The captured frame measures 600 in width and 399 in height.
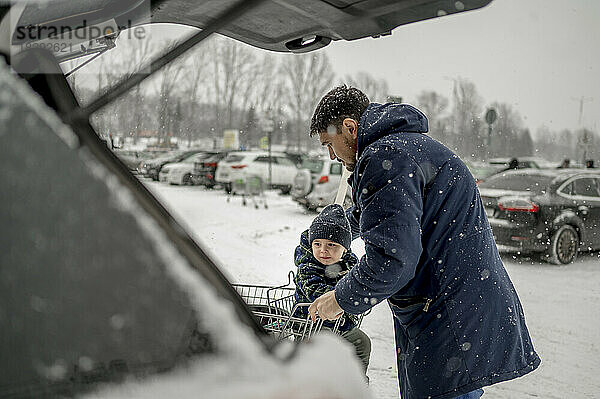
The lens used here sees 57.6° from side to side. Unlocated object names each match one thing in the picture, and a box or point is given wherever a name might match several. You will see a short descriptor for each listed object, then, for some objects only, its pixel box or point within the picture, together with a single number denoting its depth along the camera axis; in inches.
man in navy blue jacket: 73.2
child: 107.3
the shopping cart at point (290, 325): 87.9
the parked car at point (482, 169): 505.8
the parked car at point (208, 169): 524.7
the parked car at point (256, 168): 536.7
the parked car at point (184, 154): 435.8
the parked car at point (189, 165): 325.3
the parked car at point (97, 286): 32.4
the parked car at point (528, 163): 570.5
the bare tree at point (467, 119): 461.7
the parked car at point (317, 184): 432.5
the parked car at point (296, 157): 587.5
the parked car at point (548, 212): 307.7
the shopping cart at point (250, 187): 528.4
